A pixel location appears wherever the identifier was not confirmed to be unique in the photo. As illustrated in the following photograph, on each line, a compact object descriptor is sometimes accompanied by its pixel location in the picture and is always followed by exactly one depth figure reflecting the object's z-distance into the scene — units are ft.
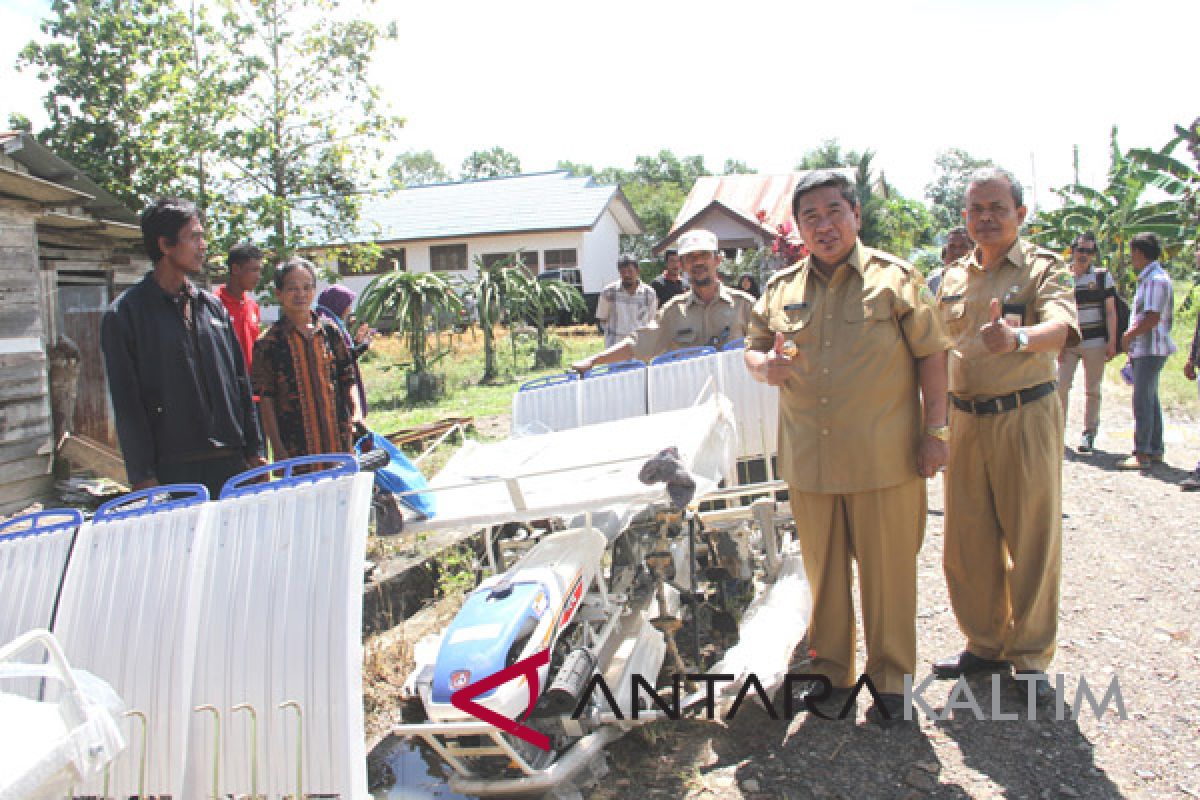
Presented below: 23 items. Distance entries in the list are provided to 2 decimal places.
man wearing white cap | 16.49
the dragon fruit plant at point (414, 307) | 44.16
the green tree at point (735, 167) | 245.86
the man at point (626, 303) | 28.66
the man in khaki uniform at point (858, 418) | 10.26
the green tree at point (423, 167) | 340.80
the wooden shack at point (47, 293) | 24.08
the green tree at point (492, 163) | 293.23
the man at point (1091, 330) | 24.98
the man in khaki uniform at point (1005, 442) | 10.88
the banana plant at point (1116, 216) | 59.41
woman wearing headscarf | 15.51
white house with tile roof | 106.32
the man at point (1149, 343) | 23.67
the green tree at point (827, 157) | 132.57
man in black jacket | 11.35
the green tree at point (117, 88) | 44.39
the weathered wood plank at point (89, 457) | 26.14
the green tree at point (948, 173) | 262.90
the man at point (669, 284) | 31.24
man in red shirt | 17.84
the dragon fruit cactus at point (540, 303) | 55.01
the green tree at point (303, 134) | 45.34
